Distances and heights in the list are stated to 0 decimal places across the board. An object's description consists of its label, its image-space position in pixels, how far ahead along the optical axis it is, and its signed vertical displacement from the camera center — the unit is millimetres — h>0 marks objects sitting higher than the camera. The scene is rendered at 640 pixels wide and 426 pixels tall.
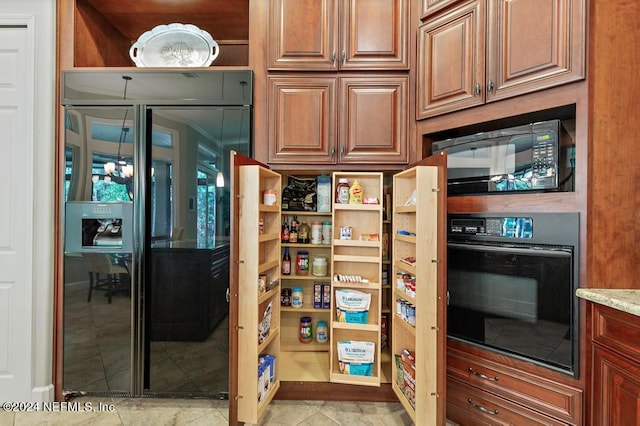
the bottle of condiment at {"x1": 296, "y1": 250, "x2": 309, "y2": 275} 2305 -411
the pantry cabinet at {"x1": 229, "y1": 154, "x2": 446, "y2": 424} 1395 -466
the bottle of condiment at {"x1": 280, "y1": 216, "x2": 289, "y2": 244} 2268 -158
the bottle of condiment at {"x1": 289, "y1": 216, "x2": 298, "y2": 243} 2266 -151
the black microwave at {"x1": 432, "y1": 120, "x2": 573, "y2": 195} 1361 +276
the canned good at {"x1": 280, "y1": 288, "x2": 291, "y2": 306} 2316 -690
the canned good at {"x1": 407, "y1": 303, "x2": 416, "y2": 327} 1603 -568
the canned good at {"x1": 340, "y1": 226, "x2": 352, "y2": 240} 1975 -141
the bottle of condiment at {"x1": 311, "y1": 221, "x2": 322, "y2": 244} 2266 -163
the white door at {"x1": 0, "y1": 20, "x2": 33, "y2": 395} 1823 -77
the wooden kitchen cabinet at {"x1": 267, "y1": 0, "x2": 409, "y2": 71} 1808 +1117
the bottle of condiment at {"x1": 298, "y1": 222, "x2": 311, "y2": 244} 2301 -168
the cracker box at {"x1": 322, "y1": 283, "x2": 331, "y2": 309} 2289 -663
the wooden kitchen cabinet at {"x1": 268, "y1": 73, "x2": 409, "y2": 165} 1822 +591
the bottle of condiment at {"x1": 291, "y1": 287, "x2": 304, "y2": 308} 2281 -679
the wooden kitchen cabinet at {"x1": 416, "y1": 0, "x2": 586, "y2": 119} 1308 +829
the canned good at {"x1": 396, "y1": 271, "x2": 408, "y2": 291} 1738 -410
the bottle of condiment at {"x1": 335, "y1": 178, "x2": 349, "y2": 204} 1956 +138
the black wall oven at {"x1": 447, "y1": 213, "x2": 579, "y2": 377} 1321 -359
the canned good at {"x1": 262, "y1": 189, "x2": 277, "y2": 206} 1820 +93
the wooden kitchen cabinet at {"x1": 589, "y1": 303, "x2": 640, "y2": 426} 1063 -598
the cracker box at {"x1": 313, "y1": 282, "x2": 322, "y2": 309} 2295 -673
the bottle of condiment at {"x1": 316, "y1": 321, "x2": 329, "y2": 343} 2312 -973
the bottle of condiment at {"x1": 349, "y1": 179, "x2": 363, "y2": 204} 1972 +127
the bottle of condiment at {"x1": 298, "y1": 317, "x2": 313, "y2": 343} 2335 -960
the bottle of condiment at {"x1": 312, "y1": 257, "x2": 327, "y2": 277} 2254 -428
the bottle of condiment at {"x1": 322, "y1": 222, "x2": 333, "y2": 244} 2277 -163
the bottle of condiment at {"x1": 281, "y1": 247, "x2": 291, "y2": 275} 2271 -410
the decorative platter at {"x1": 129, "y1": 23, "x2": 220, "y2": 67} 1952 +1107
